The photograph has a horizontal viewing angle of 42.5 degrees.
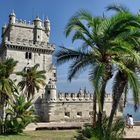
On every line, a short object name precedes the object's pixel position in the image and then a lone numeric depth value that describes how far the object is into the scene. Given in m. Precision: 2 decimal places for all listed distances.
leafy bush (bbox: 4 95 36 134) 17.91
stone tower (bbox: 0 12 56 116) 29.26
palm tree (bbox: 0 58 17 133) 19.68
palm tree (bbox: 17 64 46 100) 26.70
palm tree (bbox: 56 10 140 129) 8.87
